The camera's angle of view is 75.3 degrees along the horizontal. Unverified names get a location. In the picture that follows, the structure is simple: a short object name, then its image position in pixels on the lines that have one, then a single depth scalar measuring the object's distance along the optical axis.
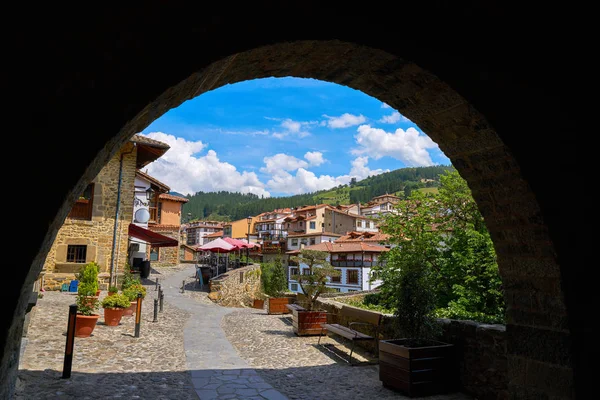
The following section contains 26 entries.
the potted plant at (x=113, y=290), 9.43
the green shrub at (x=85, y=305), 7.19
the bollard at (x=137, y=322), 7.82
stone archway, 2.03
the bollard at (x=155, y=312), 9.89
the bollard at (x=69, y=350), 5.02
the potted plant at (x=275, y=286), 13.72
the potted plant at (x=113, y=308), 8.50
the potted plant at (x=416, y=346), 5.24
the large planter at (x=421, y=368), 5.20
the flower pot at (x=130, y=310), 10.14
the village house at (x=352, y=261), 31.77
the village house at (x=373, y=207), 80.81
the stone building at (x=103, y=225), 13.11
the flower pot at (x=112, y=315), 8.54
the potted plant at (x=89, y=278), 8.35
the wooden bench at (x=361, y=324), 7.15
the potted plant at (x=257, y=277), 20.23
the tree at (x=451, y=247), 9.62
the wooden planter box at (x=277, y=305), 13.67
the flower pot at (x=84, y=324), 7.06
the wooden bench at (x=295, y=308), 10.18
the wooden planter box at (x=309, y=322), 9.41
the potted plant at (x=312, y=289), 9.45
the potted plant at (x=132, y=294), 10.01
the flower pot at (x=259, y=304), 16.30
